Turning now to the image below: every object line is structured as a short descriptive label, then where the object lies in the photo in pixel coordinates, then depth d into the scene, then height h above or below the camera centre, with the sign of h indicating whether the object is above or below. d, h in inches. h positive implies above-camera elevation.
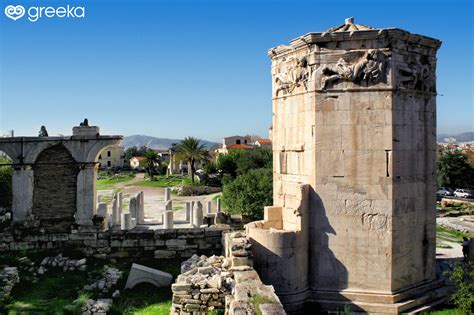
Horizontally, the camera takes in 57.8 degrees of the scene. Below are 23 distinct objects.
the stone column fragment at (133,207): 795.6 -83.5
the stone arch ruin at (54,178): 561.3 -21.6
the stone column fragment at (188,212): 920.8 -106.8
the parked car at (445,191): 1894.7 -123.4
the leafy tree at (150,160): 2144.9 +12.1
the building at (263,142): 3312.7 +166.6
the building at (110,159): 3538.4 +26.6
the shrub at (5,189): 906.1 -60.0
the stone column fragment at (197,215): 771.4 -95.0
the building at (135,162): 3592.5 +2.2
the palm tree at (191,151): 1822.1 +50.0
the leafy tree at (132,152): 4421.8 +107.7
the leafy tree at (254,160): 1641.6 +11.7
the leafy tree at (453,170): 1932.8 -26.2
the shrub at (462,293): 328.8 -102.1
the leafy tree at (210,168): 1902.1 -23.5
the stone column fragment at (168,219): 732.0 -96.9
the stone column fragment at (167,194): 1061.8 -78.0
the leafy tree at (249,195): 956.0 -72.6
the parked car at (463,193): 1830.7 -124.4
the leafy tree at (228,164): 1829.5 -7.2
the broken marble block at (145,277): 441.7 -119.4
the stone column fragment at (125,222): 706.2 -98.6
